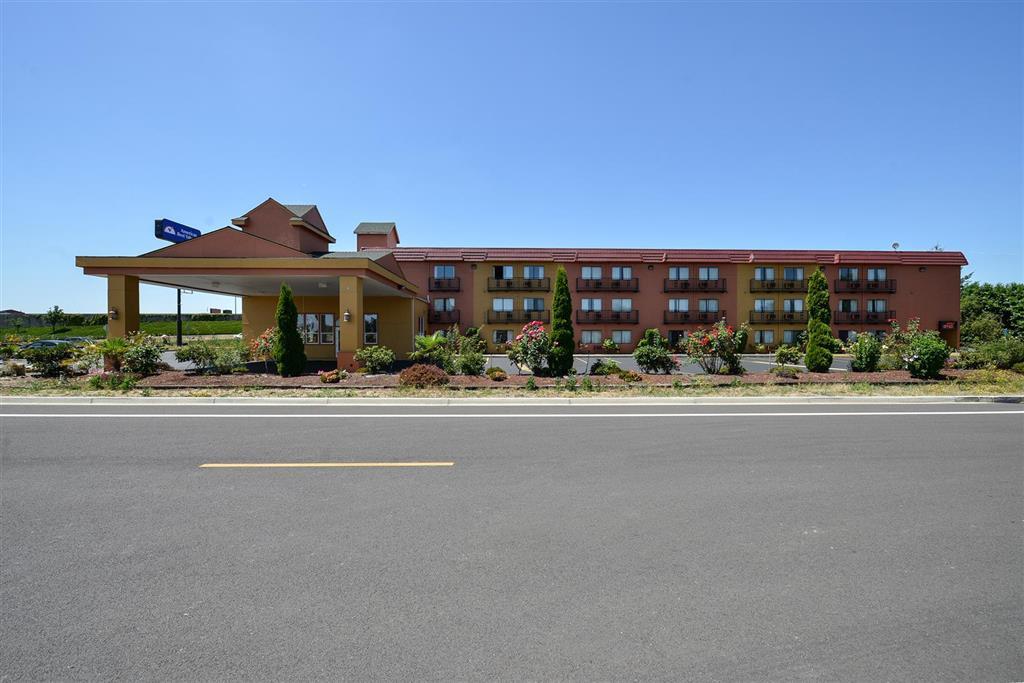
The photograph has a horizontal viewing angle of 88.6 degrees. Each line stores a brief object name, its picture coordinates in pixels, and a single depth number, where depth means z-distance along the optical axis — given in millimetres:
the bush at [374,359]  19047
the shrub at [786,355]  21281
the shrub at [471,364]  17844
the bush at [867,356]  18656
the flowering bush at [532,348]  18312
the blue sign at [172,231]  24130
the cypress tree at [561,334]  18266
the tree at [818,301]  19812
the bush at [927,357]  16766
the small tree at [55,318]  59531
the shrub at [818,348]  19036
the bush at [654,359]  18359
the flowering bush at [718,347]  18047
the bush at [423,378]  15742
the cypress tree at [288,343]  17922
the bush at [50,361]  17594
